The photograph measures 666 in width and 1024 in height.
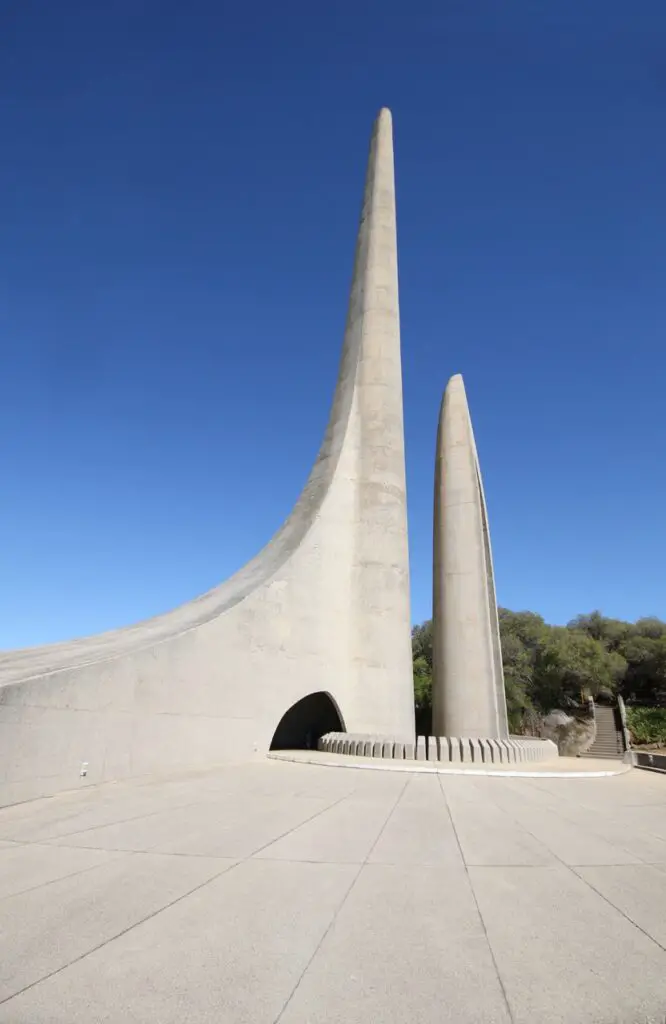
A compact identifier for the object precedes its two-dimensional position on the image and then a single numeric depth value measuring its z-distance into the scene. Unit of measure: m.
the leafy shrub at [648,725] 25.47
